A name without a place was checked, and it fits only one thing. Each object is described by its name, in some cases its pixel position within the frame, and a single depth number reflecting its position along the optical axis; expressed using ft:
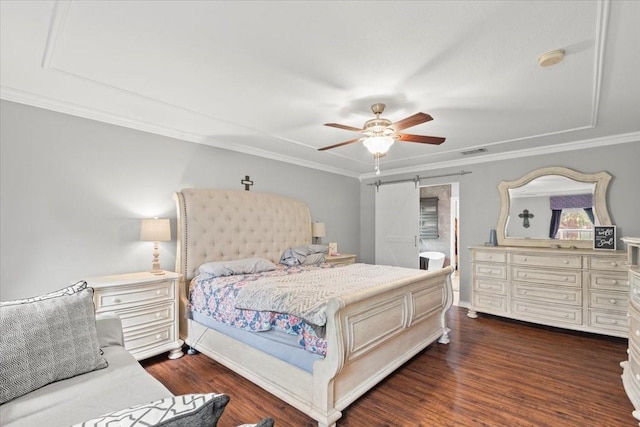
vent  14.49
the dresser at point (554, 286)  11.75
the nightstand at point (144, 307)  8.84
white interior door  18.65
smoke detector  6.49
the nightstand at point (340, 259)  15.64
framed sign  12.48
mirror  13.21
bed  6.75
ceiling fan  9.09
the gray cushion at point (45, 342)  4.10
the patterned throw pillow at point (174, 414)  2.22
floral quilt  7.00
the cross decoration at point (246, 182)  14.19
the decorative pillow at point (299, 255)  13.75
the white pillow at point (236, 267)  10.75
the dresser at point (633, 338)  7.23
